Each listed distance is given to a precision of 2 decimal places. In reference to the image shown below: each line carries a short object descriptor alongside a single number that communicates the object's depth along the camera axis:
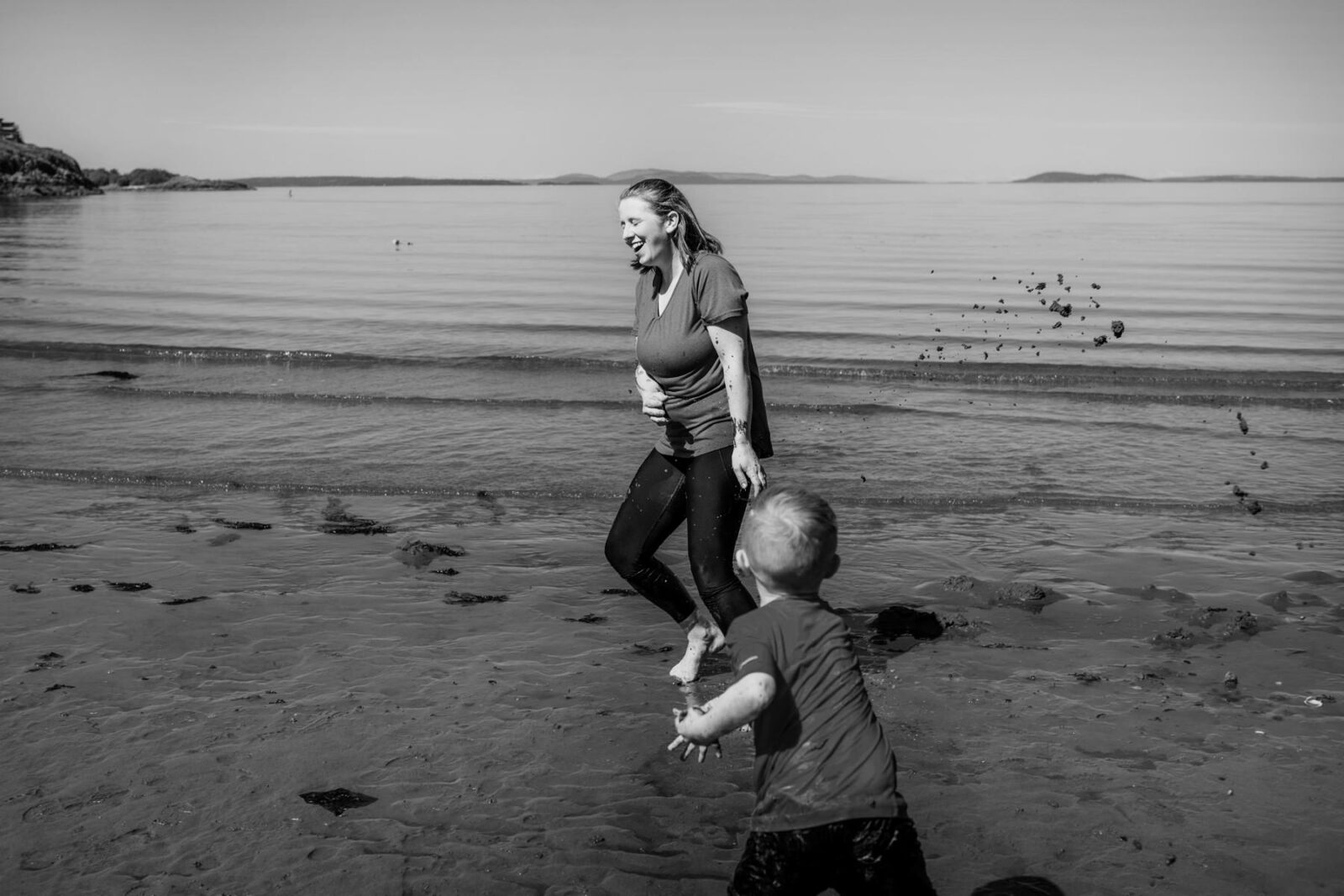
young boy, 2.67
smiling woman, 4.37
